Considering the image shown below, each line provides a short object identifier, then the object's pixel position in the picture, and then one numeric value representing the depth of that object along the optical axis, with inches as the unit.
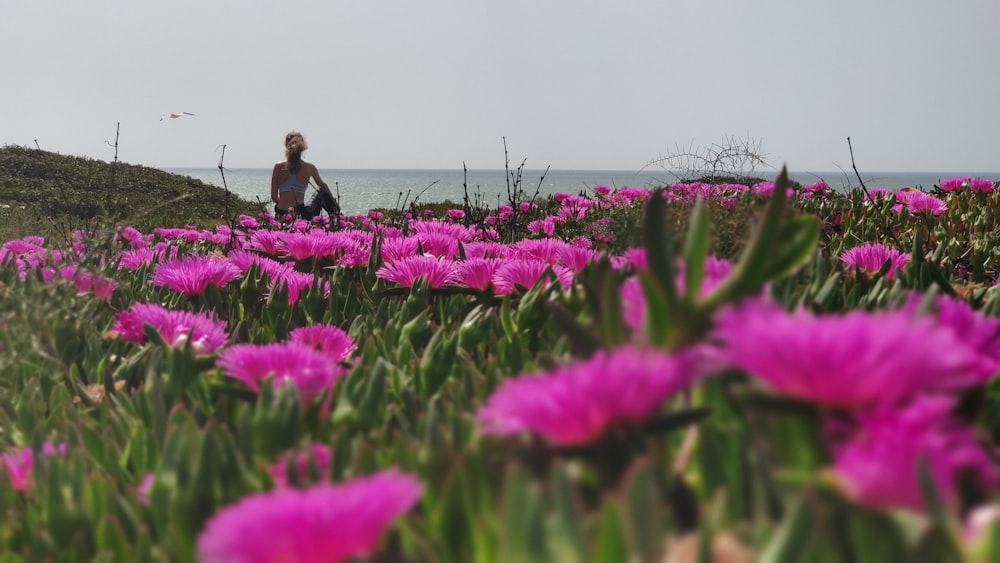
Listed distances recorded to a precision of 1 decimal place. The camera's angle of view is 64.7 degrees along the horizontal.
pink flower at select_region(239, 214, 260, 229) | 198.1
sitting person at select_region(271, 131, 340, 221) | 309.7
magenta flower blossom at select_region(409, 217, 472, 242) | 90.2
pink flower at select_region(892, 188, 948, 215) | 139.3
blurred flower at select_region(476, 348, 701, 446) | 16.7
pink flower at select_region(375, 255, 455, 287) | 56.0
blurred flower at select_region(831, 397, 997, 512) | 15.7
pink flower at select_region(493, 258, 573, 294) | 51.5
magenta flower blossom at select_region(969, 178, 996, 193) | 178.5
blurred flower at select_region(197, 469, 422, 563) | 15.6
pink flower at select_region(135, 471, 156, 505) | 27.1
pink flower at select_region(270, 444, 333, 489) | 23.9
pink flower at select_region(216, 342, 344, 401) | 31.3
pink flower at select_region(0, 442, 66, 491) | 30.0
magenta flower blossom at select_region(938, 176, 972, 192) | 186.4
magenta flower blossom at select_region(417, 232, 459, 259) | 76.7
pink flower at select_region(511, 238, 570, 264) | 63.8
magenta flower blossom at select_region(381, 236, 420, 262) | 69.5
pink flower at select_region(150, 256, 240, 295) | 59.4
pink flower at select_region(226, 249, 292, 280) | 65.9
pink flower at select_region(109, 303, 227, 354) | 41.1
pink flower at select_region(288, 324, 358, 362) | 40.8
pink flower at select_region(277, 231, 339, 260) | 74.7
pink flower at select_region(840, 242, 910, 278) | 59.7
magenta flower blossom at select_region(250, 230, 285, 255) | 78.6
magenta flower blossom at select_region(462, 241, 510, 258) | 77.7
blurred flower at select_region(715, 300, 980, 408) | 15.7
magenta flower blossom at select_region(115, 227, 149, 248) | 102.4
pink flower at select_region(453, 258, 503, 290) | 53.9
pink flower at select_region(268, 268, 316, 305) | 59.5
